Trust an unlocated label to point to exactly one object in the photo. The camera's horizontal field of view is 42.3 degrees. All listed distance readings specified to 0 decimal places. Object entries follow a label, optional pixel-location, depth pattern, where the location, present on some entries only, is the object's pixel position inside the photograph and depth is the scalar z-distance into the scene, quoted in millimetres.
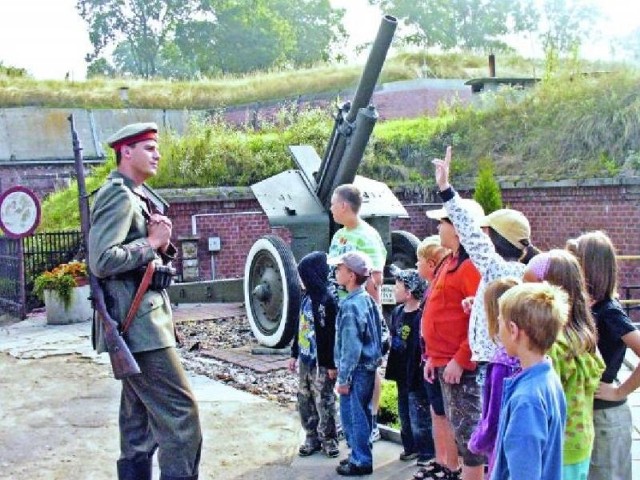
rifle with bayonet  3625
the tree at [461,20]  56750
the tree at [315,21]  62347
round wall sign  11219
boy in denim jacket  4652
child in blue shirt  2596
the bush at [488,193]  12188
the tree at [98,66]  58562
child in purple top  3125
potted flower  11148
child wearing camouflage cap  4859
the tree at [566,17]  61247
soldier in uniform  3734
